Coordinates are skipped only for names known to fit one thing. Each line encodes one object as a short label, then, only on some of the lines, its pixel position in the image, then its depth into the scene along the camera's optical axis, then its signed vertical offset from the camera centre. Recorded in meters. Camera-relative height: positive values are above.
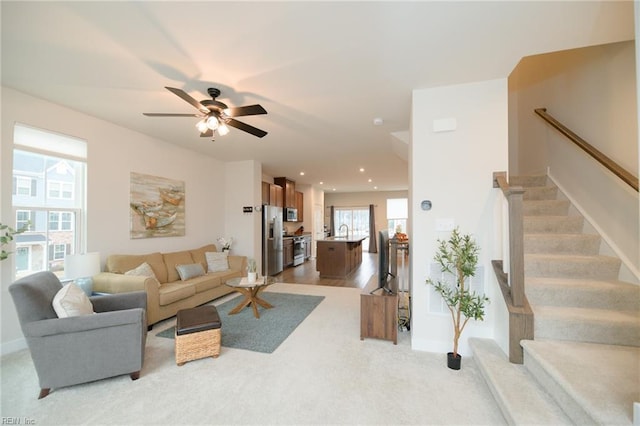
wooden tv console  2.88 -1.12
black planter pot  2.36 -1.33
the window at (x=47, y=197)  2.82 +0.26
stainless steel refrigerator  6.26 -0.56
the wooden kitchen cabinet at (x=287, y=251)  7.43 -0.99
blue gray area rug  2.91 -1.41
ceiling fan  2.43 +1.03
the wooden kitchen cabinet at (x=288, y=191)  7.94 +0.88
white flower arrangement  5.51 -0.54
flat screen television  3.03 -0.56
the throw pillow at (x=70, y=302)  2.10 -0.71
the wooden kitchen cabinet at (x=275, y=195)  7.16 +0.66
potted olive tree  2.35 -0.66
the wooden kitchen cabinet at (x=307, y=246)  8.94 -1.02
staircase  1.53 -0.98
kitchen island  6.46 -1.02
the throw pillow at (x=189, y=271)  4.15 -0.87
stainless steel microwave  7.98 +0.12
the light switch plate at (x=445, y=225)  2.67 -0.08
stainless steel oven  8.01 -1.04
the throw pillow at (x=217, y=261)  4.75 -0.81
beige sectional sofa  3.14 -0.89
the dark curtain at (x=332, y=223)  12.10 -0.24
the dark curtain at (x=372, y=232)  11.35 -0.64
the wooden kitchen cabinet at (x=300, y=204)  8.96 +0.50
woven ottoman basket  2.44 -1.15
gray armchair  1.98 -0.98
